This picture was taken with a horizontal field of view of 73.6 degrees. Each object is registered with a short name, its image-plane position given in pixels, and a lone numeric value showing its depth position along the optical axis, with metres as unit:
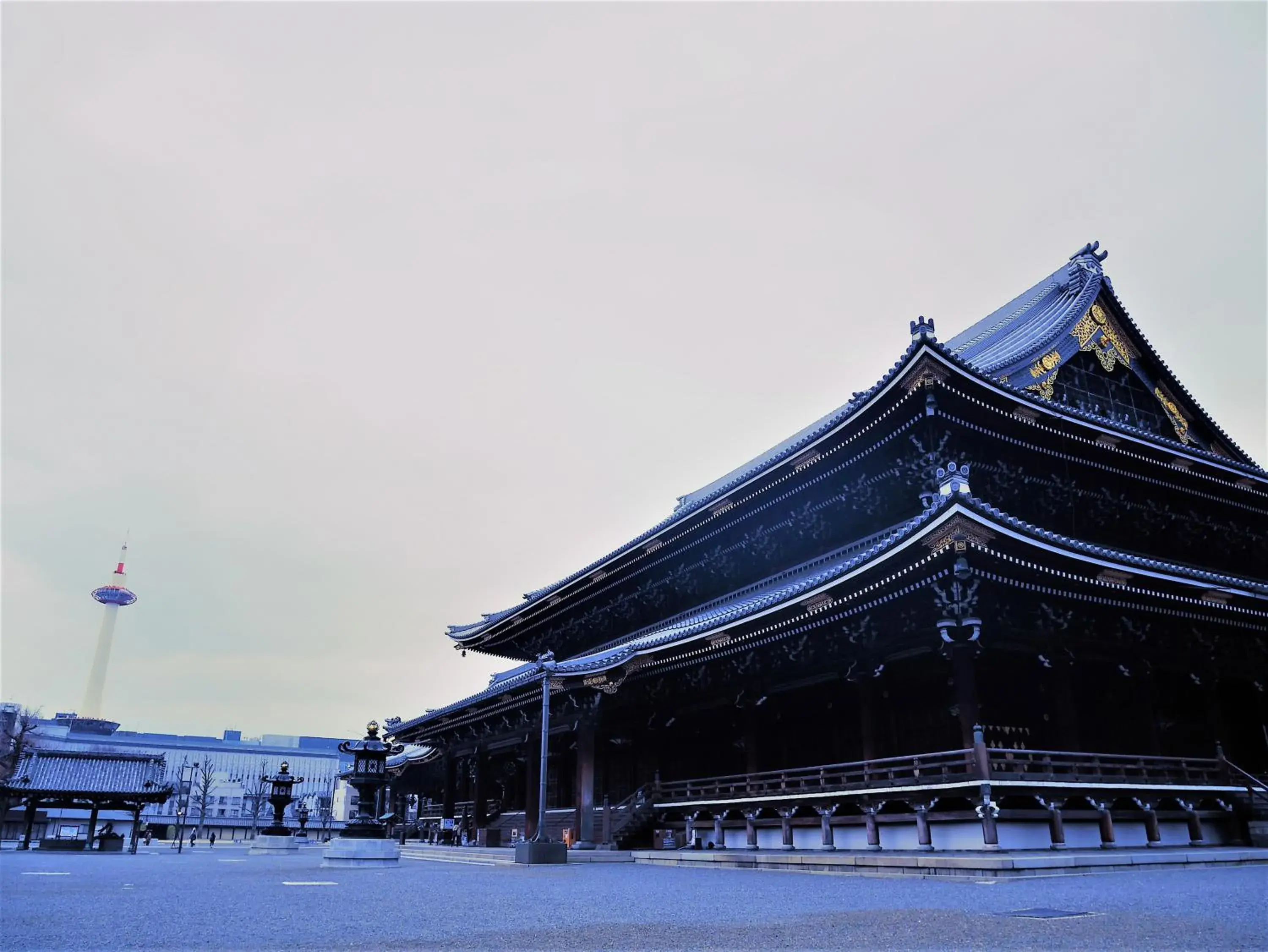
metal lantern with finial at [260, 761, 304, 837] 38.62
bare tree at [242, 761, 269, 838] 100.25
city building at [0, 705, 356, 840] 97.38
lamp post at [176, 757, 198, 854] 52.39
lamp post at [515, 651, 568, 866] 19.73
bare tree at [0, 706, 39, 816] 48.47
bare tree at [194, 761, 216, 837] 91.94
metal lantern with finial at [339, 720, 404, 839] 25.17
